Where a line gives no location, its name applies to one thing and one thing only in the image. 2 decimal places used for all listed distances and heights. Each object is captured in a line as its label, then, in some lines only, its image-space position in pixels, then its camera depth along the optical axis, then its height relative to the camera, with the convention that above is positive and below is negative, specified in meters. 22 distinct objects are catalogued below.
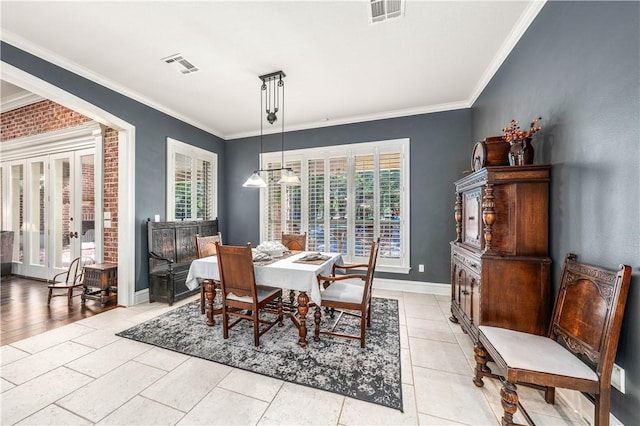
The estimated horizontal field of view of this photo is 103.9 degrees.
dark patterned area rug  1.89 -1.27
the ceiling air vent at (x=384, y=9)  1.99 +1.68
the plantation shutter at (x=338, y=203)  4.49 +0.19
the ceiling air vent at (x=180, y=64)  2.71 +1.70
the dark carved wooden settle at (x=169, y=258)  3.54 -0.68
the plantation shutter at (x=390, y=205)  4.18 +0.14
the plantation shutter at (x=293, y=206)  4.82 +0.15
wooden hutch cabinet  1.84 -0.29
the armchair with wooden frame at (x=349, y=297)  2.32 -0.80
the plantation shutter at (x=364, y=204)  4.31 +0.17
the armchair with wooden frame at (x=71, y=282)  3.45 -0.97
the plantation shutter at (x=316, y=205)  4.64 +0.16
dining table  2.31 -0.60
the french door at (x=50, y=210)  4.27 +0.09
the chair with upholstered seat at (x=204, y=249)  3.13 -0.45
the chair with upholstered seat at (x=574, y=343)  1.23 -0.79
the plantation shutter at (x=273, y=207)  5.01 +0.13
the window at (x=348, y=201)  4.19 +0.23
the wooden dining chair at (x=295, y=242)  3.71 -0.42
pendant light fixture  3.02 +1.68
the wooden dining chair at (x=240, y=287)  2.33 -0.71
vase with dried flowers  1.94 +0.54
